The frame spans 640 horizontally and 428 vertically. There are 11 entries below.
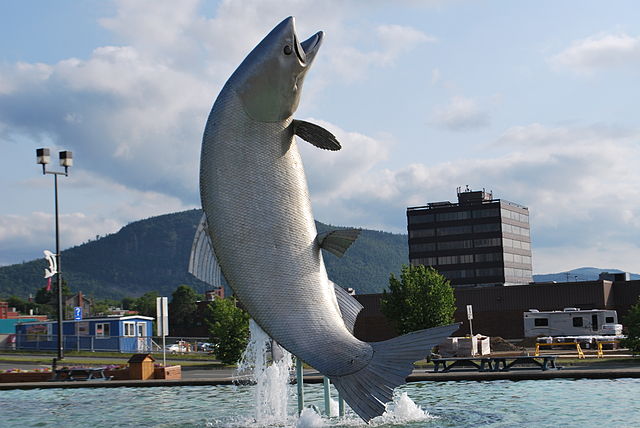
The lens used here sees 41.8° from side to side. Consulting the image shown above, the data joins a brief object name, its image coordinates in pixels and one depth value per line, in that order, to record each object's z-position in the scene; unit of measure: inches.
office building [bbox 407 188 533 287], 5315.0
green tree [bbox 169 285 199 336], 4424.2
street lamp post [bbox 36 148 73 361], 1376.7
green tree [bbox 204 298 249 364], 1392.7
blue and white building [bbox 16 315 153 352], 2075.5
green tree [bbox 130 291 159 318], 5413.4
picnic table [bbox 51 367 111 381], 1053.2
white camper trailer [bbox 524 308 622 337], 2121.1
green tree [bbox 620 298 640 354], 1220.2
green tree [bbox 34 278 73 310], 6502.0
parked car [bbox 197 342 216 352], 2290.8
